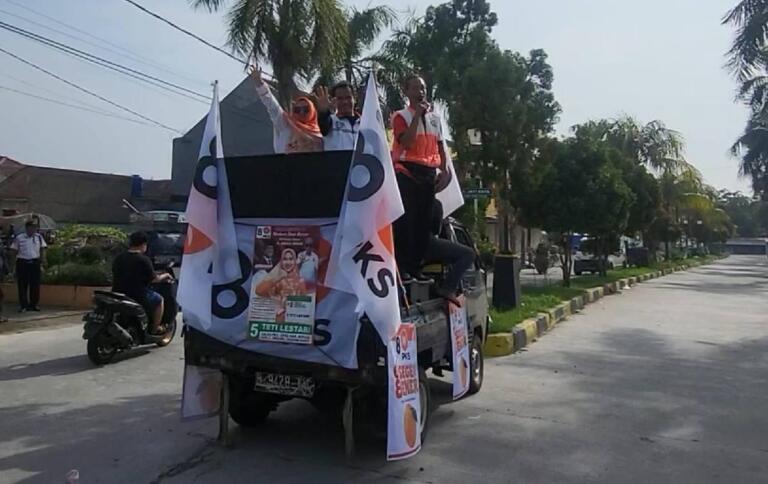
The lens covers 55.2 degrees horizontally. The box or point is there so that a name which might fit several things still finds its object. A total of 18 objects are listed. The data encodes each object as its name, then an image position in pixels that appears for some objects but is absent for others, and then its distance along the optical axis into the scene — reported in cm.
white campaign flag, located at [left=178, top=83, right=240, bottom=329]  531
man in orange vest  593
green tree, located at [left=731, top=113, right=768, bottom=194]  4147
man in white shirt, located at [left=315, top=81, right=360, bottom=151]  609
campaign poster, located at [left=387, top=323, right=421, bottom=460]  484
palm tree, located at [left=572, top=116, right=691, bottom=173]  3728
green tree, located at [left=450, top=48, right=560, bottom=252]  1795
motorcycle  859
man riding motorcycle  913
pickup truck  488
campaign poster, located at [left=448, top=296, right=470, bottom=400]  628
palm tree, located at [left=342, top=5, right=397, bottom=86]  2036
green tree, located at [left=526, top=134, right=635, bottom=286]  1952
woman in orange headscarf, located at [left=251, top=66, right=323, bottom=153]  600
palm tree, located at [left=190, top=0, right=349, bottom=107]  1413
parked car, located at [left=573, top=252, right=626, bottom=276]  3445
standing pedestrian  1279
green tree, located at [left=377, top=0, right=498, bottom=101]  1947
